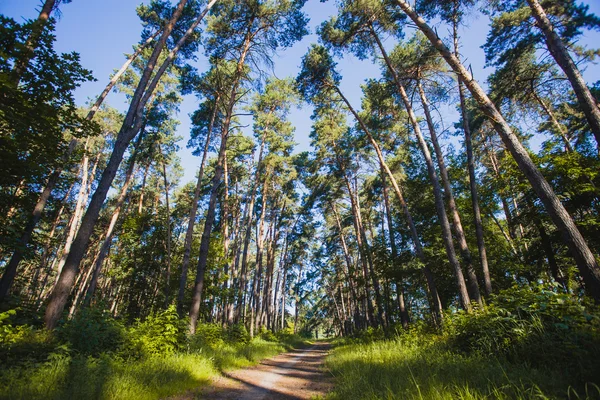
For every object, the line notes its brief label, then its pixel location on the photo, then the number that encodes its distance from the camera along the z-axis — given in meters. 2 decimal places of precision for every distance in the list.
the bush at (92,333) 5.18
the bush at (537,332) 2.98
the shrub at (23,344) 4.06
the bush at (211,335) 9.36
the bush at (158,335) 5.96
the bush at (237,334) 12.63
